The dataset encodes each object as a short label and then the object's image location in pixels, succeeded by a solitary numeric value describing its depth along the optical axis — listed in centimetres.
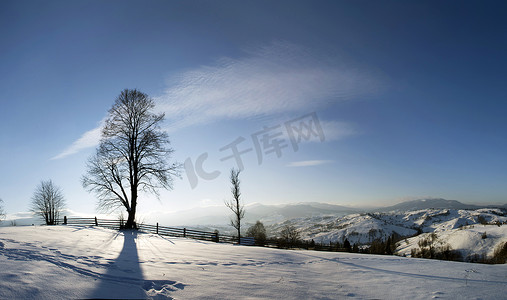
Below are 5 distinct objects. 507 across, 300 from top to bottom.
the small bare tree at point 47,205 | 4603
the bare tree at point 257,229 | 5773
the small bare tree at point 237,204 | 2653
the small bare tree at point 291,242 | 2391
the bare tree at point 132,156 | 1972
